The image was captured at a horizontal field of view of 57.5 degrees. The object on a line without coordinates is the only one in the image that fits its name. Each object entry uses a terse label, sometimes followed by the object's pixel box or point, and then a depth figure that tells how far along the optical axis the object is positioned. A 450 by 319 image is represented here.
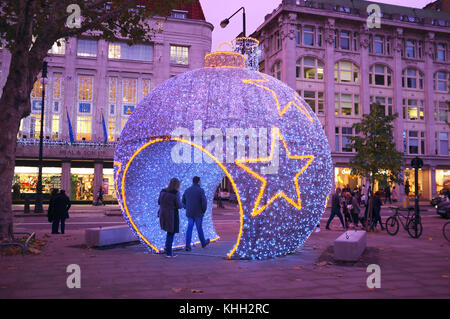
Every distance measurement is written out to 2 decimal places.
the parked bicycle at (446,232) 12.34
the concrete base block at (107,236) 9.96
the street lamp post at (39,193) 22.05
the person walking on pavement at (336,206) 16.16
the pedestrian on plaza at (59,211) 13.49
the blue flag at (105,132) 31.42
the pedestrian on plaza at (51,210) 13.48
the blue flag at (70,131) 30.97
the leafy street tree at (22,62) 9.77
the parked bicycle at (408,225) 13.37
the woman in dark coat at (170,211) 8.54
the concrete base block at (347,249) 7.98
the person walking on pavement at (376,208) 15.24
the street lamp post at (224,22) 21.56
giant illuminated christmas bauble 7.65
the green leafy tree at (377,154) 15.92
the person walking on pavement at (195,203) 8.84
